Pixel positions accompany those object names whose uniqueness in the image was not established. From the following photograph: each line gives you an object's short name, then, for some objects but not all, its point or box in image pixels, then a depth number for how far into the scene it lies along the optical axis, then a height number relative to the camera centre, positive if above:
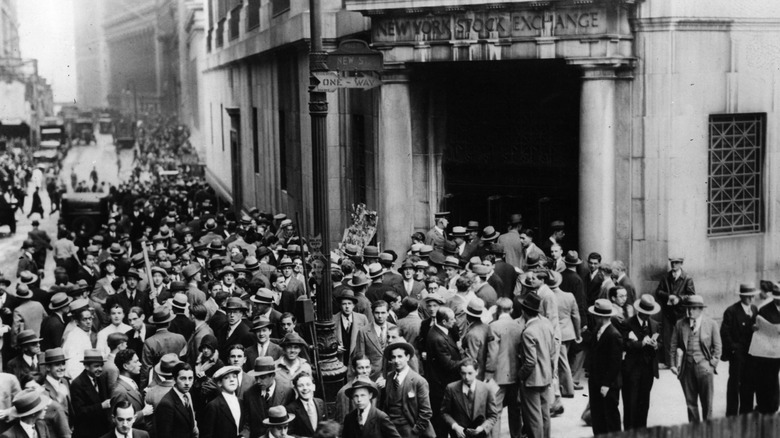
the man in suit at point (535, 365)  11.37 -2.52
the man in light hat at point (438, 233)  17.98 -1.83
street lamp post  12.10 -0.96
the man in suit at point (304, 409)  9.71 -2.50
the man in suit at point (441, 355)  11.26 -2.37
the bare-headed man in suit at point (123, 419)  9.11 -2.40
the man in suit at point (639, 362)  11.60 -2.58
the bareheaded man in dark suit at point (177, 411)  9.76 -2.50
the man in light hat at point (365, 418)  9.12 -2.44
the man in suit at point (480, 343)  11.45 -2.29
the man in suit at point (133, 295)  15.51 -2.35
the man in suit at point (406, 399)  10.02 -2.51
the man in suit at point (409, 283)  14.09 -2.05
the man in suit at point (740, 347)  12.52 -2.63
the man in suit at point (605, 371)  11.52 -2.65
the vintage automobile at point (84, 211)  34.19 -2.48
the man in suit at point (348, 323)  12.85 -2.31
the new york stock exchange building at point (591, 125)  16.72 -0.05
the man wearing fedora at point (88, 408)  10.51 -2.64
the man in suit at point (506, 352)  11.55 -2.42
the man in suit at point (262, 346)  11.30 -2.25
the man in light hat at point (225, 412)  9.69 -2.51
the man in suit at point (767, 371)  12.28 -2.88
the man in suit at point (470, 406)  9.98 -2.59
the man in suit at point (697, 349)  11.90 -2.52
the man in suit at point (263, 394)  9.91 -2.44
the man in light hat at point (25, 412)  9.33 -2.38
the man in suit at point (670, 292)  15.16 -2.41
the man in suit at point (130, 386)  10.23 -2.40
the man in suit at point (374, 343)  11.95 -2.37
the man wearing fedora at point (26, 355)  11.64 -2.37
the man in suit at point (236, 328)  11.93 -2.19
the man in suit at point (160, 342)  11.84 -2.31
